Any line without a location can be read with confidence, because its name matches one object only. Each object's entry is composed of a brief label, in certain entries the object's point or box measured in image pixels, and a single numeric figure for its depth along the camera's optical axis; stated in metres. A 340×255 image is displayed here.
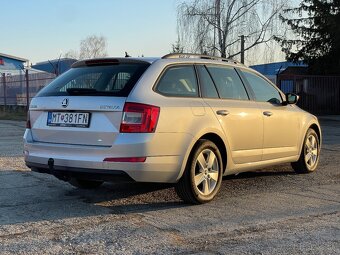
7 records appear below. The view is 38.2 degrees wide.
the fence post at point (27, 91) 24.55
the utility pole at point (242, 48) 32.12
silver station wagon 5.16
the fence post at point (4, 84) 27.84
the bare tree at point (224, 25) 32.44
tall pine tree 27.84
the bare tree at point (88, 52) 92.75
